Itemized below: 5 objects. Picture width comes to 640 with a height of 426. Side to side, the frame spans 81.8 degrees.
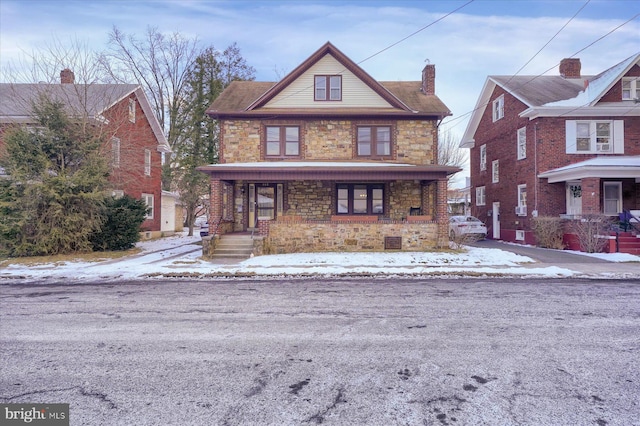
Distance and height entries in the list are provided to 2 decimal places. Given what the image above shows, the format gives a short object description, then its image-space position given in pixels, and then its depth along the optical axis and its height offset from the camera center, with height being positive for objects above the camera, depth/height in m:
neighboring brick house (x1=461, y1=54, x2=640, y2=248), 17.12 +3.74
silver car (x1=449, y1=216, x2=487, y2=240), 20.73 -0.50
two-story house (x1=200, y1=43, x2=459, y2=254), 18.00 +3.81
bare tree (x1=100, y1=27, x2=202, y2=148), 29.75 +10.24
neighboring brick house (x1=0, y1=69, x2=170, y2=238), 16.94 +5.03
